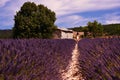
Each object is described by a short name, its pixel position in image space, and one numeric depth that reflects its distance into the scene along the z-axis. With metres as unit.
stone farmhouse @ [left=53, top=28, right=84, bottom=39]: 31.92
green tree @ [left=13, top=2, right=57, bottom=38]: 24.79
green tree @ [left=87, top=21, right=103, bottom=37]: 41.86
